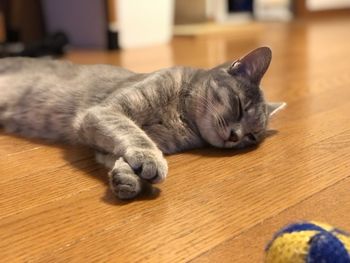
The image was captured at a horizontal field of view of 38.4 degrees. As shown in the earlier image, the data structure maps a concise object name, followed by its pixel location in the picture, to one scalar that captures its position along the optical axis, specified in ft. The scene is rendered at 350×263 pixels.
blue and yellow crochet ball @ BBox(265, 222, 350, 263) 1.93
